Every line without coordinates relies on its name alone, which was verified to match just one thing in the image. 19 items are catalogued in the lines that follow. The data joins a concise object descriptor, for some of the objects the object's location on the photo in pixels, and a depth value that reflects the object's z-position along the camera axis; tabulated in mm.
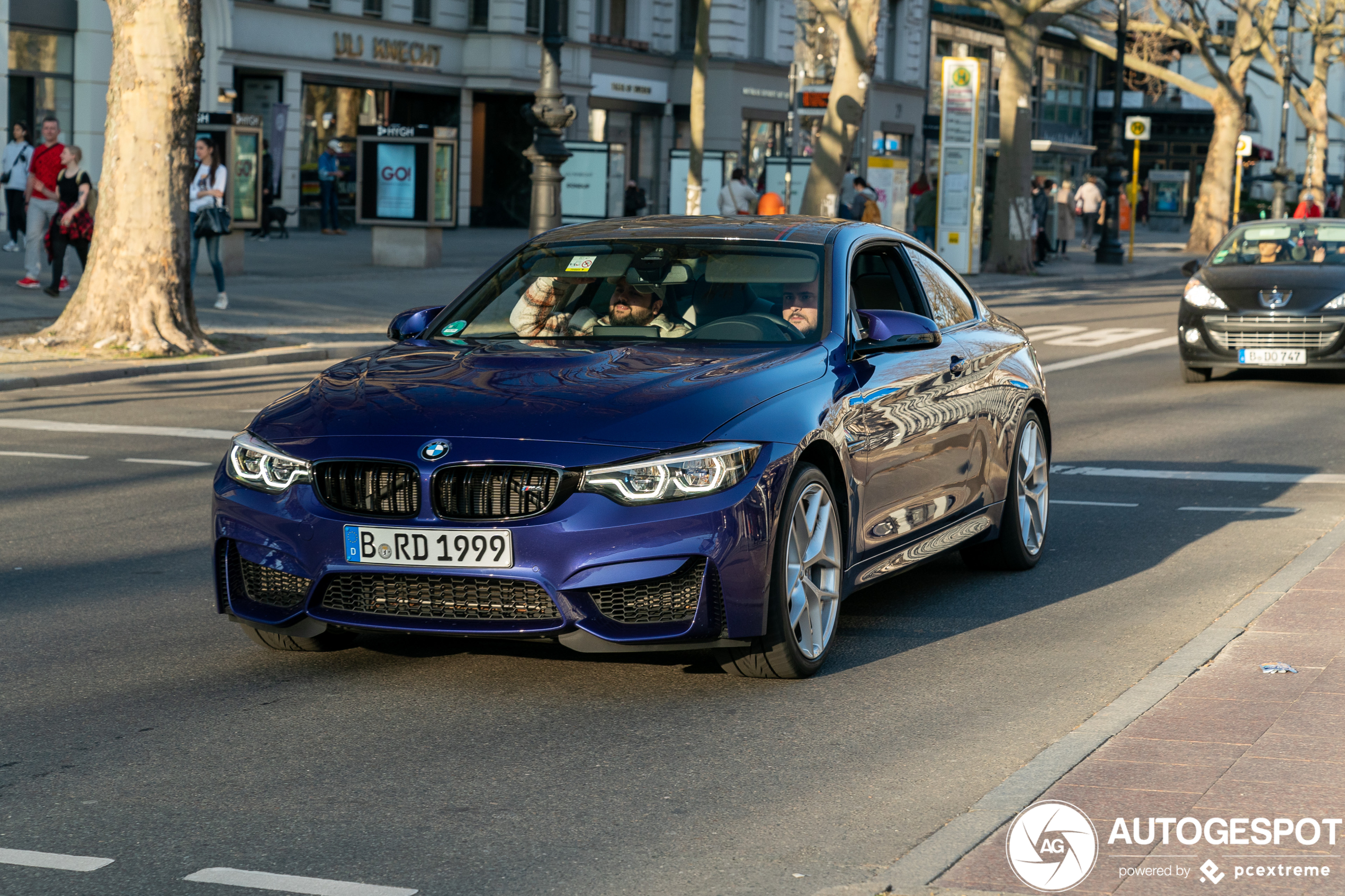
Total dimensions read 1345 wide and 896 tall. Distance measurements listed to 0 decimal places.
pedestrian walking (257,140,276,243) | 34000
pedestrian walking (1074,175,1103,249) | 48406
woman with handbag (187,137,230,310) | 21172
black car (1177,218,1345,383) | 16750
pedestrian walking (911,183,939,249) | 35250
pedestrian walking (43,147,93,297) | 20312
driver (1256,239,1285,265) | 17859
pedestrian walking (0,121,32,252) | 24766
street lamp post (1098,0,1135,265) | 41844
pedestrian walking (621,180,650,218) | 45594
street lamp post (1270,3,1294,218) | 58906
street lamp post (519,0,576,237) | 20656
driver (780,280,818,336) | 6688
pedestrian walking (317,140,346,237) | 39094
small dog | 35844
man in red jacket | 21141
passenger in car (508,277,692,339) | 6777
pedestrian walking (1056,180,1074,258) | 46344
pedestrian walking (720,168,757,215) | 29953
